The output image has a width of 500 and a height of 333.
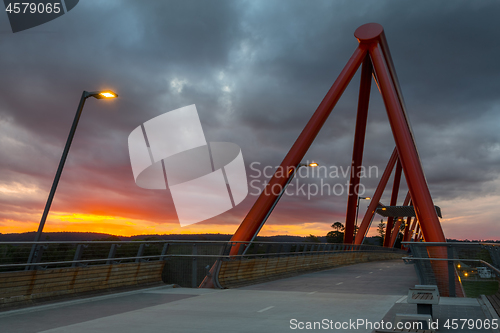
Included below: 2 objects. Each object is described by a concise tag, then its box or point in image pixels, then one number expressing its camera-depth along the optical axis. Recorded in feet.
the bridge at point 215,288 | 29.94
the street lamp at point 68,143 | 41.32
